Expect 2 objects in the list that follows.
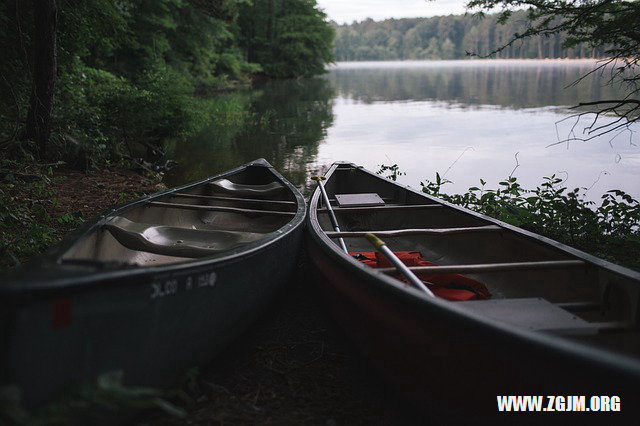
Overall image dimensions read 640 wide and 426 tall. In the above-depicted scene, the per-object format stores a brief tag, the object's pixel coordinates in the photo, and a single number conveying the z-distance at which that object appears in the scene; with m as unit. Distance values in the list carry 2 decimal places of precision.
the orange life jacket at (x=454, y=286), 3.12
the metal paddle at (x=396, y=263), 2.58
